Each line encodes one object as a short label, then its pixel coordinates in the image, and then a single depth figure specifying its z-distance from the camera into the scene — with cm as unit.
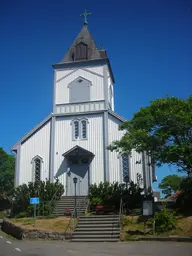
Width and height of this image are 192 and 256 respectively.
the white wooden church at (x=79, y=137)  2198
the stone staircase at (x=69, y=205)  1942
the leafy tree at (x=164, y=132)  1502
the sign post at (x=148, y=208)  1479
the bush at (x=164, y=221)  1360
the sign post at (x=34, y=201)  1655
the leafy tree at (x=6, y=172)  4530
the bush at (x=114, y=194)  1922
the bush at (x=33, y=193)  2023
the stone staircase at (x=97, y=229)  1368
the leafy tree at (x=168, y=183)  5331
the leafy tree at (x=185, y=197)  1638
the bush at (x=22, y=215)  1979
